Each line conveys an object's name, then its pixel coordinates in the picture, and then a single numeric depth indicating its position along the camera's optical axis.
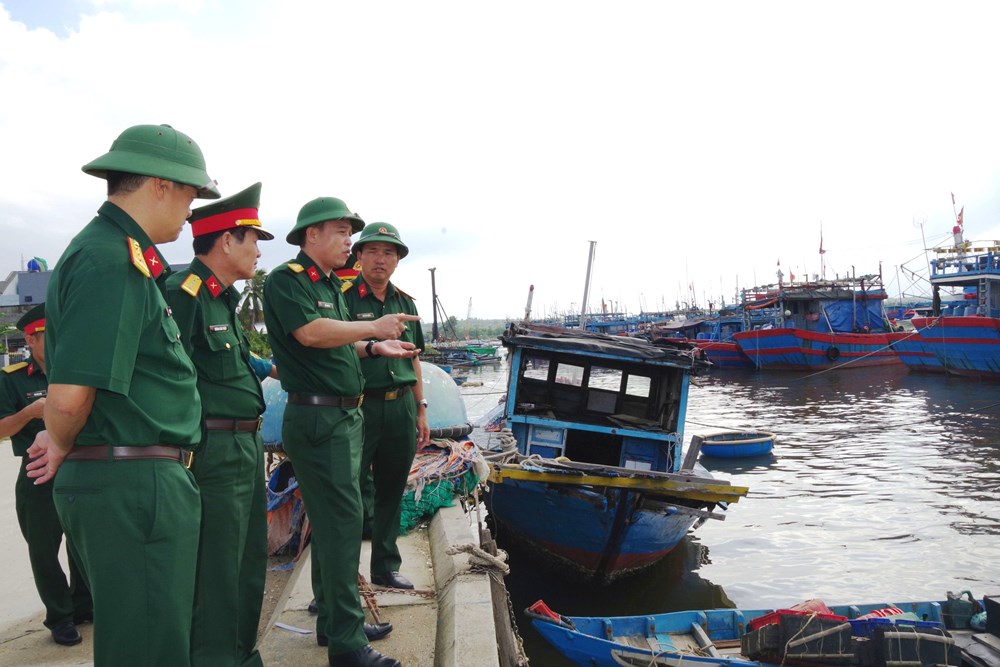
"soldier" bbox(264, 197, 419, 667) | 2.85
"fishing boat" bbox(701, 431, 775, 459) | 15.01
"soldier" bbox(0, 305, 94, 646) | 3.82
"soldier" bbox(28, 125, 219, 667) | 1.69
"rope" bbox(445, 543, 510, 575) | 4.02
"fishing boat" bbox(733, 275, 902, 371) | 36.03
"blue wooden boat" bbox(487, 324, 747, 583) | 6.75
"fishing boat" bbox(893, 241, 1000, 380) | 26.70
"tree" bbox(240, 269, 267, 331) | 35.44
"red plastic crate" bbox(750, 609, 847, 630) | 4.92
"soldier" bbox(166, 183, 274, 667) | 2.43
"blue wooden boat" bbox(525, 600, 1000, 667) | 4.73
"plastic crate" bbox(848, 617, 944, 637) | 4.85
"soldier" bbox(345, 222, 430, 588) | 3.70
